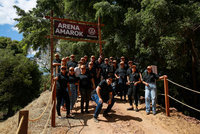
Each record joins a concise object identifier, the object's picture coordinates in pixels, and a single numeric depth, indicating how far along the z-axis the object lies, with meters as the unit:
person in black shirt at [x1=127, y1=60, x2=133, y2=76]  7.10
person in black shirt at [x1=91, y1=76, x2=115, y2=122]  5.52
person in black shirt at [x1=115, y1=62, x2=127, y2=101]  7.39
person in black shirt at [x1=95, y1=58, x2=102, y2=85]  7.44
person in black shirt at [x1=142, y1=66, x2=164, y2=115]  6.31
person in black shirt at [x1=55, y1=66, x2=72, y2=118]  5.37
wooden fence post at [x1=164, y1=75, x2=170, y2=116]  6.26
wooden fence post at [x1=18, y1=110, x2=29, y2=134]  2.67
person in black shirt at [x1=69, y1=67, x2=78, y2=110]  5.76
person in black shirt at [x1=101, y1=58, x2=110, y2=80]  7.72
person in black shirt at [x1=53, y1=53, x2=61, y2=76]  6.80
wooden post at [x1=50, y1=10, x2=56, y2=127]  4.97
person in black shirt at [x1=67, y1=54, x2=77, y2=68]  7.38
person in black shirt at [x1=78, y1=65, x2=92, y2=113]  5.91
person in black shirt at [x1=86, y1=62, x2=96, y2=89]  6.39
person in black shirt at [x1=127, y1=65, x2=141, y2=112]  6.61
